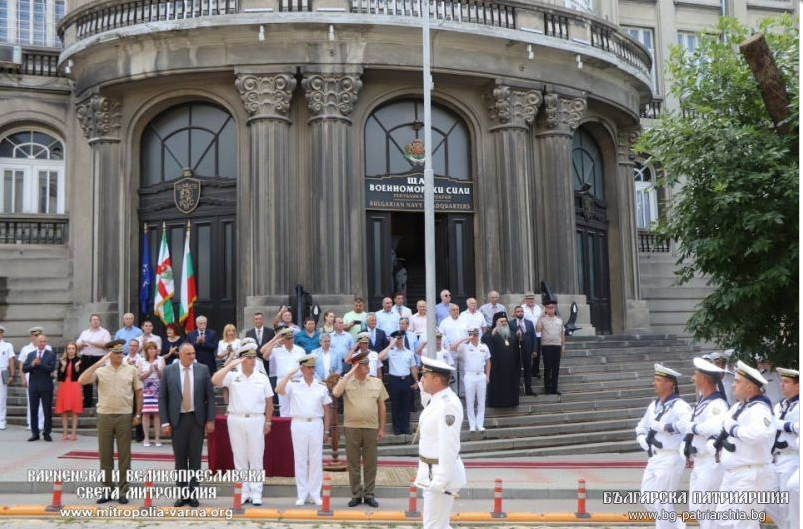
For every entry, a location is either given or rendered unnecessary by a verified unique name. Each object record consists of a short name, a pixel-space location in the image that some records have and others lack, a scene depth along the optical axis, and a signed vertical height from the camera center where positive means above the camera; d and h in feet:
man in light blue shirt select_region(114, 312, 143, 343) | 57.31 +0.94
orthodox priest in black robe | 53.62 -2.20
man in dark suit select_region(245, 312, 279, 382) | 53.57 +0.57
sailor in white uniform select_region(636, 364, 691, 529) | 29.99 -3.92
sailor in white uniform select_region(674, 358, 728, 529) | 29.01 -3.38
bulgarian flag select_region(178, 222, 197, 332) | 68.18 +3.79
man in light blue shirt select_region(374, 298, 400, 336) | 55.86 +1.30
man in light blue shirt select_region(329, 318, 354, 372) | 50.29 -0.02
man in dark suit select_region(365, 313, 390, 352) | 52.75 +0.19
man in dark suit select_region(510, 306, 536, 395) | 55.62 -0.40
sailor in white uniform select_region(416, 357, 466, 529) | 25.80 -3.30
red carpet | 46.19 -6.76
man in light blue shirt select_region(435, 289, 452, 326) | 59.28 +1.78
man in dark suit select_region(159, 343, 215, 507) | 37.35 -2.71
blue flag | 70.28 +5.22
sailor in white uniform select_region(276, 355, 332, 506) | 37.65 -3.62
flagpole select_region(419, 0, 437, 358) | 49.37 +7.84
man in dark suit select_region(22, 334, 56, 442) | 51.85 -2.21
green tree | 38.83 +6.28
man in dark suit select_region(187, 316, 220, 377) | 52.70 +0.11
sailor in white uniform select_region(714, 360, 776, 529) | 27.96 -3.94
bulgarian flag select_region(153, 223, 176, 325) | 68.80 +4.04
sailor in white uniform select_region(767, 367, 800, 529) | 30.58 -3.97
